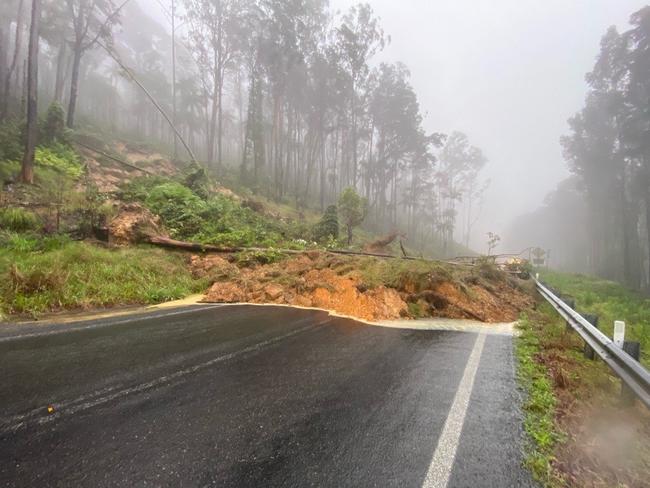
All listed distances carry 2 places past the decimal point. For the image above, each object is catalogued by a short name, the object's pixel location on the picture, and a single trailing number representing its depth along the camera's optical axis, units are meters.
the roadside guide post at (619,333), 3.60
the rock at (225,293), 8.11
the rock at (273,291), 8.38
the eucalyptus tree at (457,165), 53.41
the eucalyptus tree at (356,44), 29.05
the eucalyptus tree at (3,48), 18.08
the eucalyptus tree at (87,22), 20.41
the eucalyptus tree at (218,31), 27.09
